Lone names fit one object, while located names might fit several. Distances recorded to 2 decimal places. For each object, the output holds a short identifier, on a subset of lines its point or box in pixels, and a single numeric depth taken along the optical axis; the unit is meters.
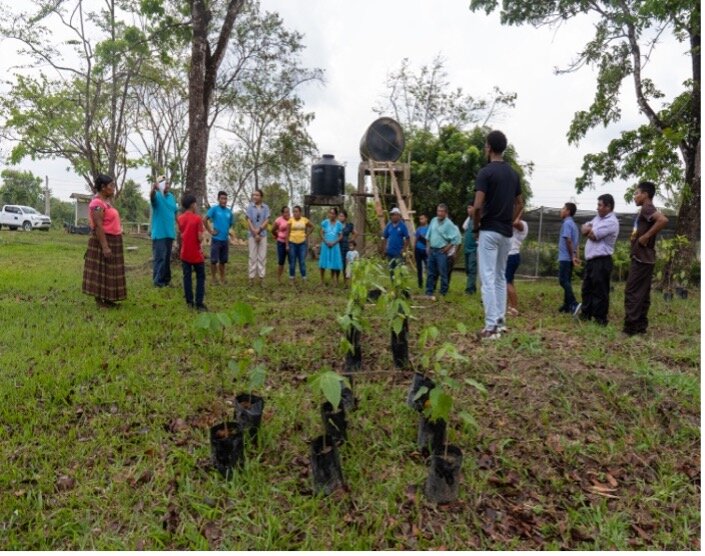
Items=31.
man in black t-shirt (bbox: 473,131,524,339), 4.84
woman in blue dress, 9.41
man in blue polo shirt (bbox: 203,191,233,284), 8.58
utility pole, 40.13
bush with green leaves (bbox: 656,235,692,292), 10.11
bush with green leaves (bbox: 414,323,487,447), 2.40
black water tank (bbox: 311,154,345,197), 14.69
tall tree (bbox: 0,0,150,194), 17.44
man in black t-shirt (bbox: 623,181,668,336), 5.12
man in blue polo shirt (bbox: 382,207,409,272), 9.20
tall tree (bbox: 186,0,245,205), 10.54
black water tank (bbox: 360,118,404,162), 11.95
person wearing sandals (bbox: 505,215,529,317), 6.52
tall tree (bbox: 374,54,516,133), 21.88
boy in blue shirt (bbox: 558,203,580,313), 6.93
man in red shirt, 6.30
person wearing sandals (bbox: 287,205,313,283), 9.36
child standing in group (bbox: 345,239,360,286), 10.02
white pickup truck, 31.88
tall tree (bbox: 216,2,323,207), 19.16
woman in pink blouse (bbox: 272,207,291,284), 9.55
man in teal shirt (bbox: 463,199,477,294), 8.85
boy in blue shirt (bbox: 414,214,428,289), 9.77
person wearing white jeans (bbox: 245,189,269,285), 8.99
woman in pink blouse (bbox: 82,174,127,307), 5.79
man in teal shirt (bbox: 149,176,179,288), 7.64
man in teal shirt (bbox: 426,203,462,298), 8.02
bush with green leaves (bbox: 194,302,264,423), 2.58
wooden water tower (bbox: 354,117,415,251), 11.87
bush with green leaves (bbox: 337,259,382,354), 3.46
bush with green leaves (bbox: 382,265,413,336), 3.45
